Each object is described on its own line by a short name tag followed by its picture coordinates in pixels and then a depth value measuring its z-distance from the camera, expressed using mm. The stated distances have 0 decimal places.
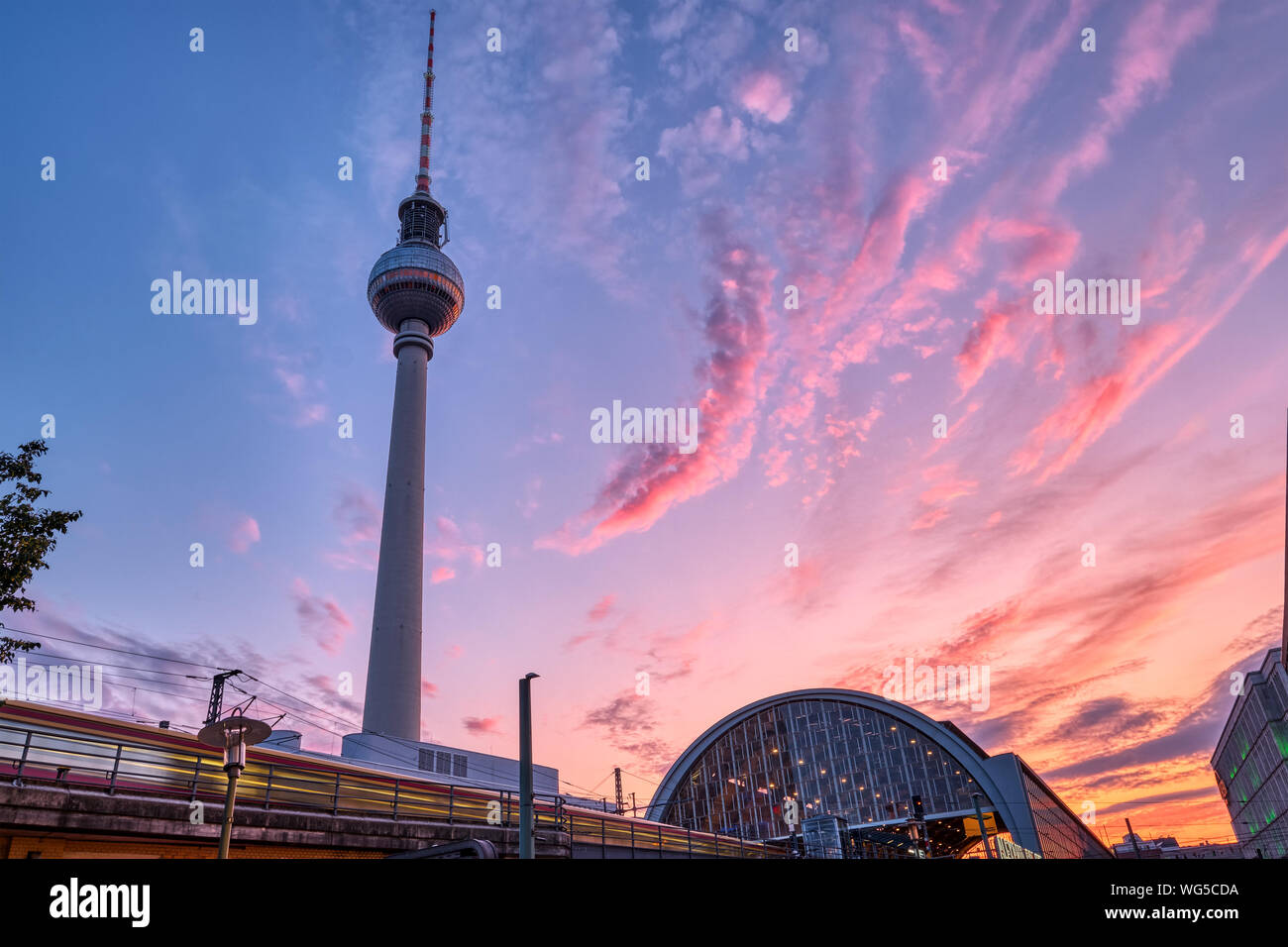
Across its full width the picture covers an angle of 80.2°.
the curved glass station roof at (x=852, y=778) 68938
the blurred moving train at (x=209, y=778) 16812
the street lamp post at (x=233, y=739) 14078
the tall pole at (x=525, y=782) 17969
